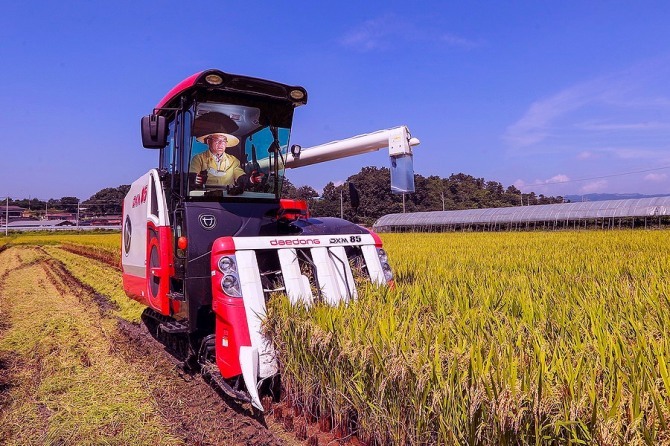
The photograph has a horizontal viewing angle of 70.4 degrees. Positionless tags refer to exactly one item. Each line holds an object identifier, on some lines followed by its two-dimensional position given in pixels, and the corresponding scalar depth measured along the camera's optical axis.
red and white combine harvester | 3.87
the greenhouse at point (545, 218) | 29.77
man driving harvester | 4.52
